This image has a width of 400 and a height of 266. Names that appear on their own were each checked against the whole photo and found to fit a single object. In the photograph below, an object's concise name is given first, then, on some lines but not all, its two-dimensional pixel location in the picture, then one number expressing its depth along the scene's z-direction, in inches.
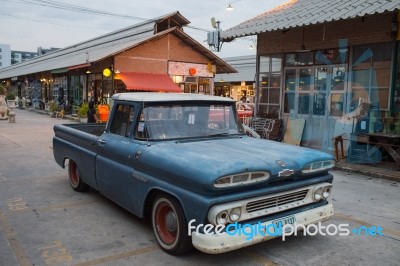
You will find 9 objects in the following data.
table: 353.4
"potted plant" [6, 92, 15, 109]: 925.1
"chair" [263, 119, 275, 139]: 493.1
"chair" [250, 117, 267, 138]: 502.6
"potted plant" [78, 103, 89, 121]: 873.5
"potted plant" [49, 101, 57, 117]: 1044.5
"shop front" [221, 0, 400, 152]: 382.9
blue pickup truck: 147.2
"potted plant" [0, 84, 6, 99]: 934.7
